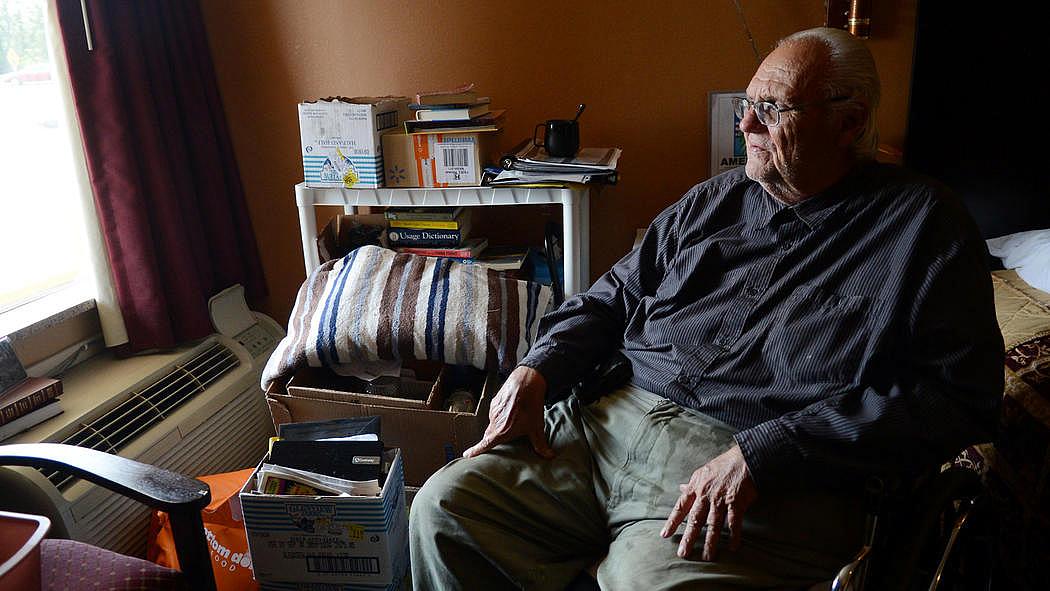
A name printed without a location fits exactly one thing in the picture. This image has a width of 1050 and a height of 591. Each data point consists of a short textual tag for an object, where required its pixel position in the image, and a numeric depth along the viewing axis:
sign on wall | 2.27
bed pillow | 1.84
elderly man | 1.17
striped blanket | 1.88
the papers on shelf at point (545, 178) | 1.94
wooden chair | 1.21
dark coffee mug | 2.01
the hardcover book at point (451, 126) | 1.98
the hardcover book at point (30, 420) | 1.72
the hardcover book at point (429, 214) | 2.14
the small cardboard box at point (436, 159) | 1.99
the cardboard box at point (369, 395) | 1.87
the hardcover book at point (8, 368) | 1.80
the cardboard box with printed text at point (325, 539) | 1.58
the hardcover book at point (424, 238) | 2.15
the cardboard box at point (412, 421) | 1.86
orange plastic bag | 1.78
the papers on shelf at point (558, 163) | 1.95
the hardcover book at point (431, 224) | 2.13
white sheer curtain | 1.94
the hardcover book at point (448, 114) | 1.98
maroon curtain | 2.02
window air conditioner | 1.71
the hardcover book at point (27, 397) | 1.73
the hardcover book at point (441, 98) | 1.98
